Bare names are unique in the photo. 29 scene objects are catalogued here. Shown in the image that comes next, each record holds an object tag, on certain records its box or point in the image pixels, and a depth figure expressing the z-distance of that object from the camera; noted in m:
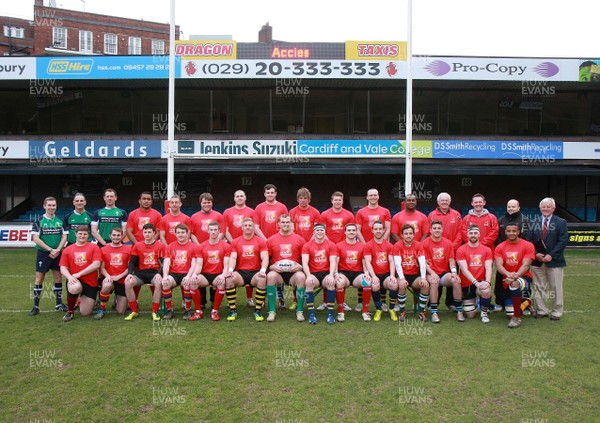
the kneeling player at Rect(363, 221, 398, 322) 6.99
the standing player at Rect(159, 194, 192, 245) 7.76
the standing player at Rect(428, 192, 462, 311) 7.58
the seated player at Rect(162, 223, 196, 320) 6.80
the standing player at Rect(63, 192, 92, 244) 7.58
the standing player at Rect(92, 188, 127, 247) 7.63
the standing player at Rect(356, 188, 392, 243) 7.66
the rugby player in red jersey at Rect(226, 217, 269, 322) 6.80
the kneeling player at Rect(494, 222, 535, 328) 6.71
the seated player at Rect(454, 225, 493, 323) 6.82
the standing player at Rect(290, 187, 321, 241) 7.78
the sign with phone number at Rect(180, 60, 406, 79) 18.34
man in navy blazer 6.91
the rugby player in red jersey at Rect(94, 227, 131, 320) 6.99
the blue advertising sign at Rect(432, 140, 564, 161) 19.59
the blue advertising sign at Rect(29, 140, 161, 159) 19.64
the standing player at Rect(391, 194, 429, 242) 7.58
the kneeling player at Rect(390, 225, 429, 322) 6.81
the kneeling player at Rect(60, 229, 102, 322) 7.00
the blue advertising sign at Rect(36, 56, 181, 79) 18.62
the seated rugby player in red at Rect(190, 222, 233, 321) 6.78
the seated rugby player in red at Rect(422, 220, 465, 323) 6.81
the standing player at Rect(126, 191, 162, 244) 7.72
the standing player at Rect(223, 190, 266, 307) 7.79
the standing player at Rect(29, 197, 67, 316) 7.40
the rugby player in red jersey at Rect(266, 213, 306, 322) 6.83
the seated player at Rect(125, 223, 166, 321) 6.92
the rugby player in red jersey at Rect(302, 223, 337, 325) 6.75
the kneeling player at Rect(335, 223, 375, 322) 6.83
